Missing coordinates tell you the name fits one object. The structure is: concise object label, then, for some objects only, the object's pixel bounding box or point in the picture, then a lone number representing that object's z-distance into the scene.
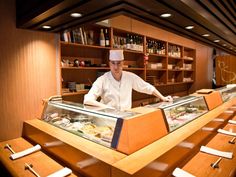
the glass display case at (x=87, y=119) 1.44
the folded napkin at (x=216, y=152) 1.66
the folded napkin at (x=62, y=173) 1.39
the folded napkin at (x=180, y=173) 1.35
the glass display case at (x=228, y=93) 3.42
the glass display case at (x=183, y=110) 1.87
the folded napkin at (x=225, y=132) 2.21
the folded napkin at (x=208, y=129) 1.99
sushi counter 1.27
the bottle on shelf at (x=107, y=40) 3.39
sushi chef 2.54
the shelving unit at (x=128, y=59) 3.12
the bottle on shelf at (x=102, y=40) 3.34
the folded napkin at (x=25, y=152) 1.74
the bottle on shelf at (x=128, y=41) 3.80
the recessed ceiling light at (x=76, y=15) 1.92
